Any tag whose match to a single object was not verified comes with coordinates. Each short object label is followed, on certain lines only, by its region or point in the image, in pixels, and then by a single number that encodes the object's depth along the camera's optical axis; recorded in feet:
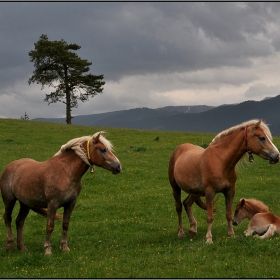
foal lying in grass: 34.68
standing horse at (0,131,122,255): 32.40
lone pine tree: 175.32
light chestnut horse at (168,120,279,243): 32.30
